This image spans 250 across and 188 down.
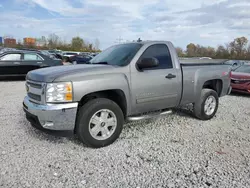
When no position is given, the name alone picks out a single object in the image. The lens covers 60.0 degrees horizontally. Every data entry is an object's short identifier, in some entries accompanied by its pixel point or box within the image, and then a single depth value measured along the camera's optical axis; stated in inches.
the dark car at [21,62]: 403.2
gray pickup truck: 128.6
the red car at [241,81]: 334.3
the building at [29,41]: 2658.0
